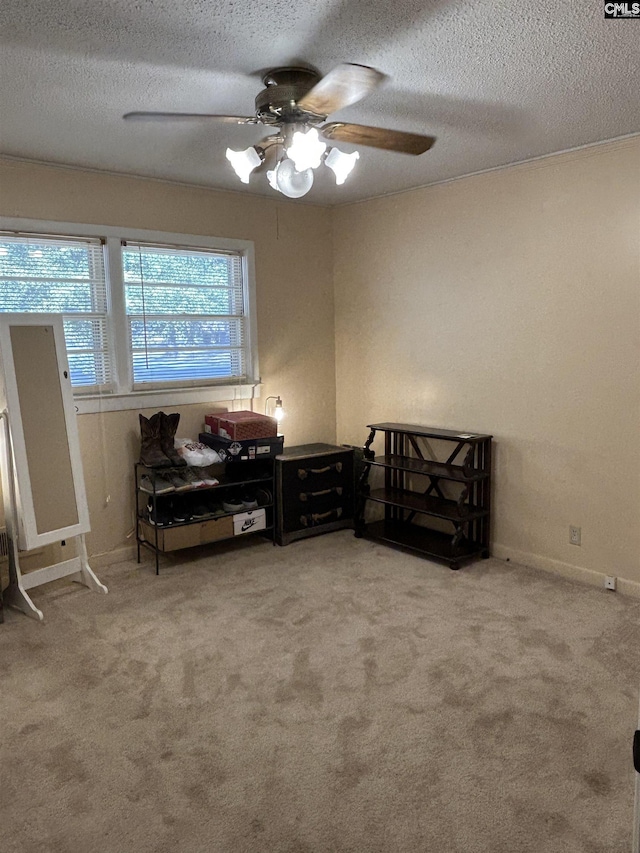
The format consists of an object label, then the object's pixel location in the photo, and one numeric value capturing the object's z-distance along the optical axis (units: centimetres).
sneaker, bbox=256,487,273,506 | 451
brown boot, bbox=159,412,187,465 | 414
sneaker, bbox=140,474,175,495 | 397
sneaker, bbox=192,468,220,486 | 420
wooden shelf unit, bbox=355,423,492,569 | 409
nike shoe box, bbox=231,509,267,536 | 432
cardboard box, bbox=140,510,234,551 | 402
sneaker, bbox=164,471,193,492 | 406
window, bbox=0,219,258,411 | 384
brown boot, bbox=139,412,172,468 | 408
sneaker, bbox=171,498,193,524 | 410
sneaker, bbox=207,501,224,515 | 427
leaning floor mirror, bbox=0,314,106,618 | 347
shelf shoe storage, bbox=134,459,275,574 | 404
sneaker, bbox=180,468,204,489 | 413
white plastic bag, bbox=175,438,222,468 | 415
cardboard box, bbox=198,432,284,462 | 428
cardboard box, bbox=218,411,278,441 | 430
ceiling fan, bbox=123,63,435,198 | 230
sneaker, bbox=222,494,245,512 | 432
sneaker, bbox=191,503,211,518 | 419
